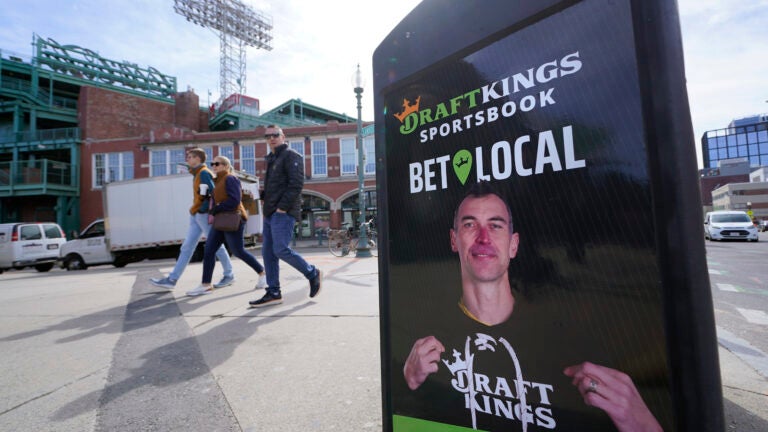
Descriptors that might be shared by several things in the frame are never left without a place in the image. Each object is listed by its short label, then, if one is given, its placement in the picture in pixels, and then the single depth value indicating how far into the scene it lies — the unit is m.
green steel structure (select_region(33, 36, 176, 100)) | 30.01
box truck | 12.44
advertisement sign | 0.73
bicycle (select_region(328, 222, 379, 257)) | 12.25
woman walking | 4.32
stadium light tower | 36.47
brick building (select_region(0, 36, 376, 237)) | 25.67
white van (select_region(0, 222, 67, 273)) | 12.00
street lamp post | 10.80
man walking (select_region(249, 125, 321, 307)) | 3.62
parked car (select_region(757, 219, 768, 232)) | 44.85
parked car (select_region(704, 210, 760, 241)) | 15.64
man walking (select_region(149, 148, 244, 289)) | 4.62
